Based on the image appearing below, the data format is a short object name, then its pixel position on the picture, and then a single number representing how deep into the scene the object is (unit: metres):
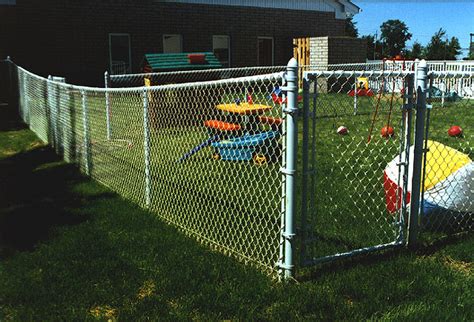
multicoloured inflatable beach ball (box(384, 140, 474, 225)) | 4.48
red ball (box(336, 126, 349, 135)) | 9.30
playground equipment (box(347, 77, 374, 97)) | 12.98
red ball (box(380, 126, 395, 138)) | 8.71
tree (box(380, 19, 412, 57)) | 101.88
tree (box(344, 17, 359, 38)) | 82.45
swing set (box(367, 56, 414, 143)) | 8.71
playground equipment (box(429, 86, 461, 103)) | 11.62
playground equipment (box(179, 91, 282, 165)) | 6.52
